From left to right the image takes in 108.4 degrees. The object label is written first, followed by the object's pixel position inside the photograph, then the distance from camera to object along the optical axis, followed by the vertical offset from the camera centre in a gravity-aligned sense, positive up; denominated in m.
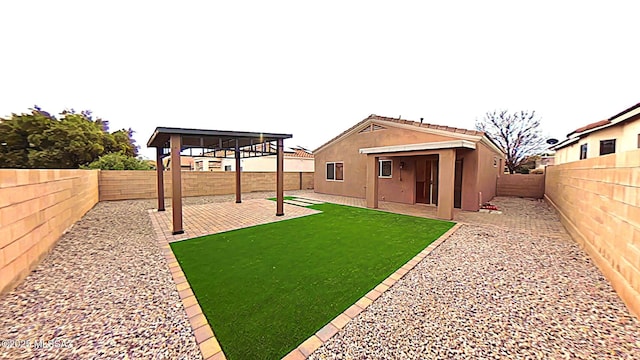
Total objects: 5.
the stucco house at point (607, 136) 9.30 +1.84
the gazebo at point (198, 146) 6.04 +0.94
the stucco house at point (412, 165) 8.03 +0.32
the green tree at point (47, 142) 13.45 +1.64
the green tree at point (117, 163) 12.45 +0.35
